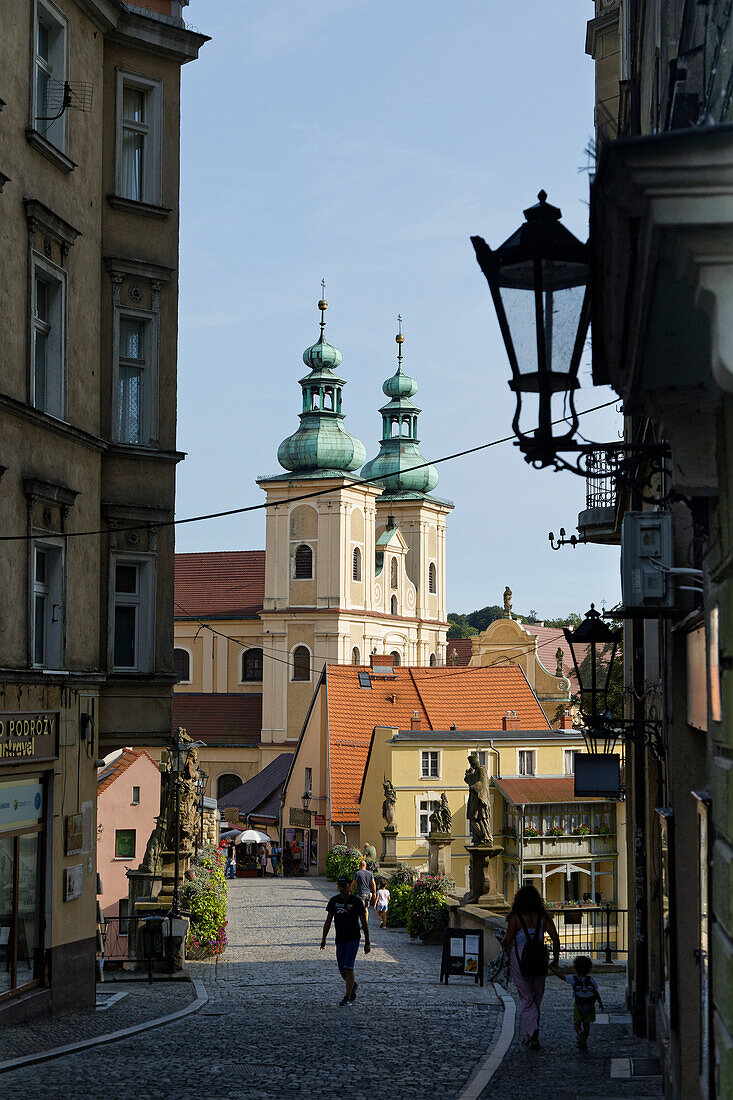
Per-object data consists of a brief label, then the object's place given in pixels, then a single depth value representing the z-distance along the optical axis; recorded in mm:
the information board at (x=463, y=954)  18625
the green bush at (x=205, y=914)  22984
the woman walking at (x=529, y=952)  11938
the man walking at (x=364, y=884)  28844
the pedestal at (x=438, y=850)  31641
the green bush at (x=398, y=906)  30828
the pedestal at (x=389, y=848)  42031
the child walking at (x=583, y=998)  12008
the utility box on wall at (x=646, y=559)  8070
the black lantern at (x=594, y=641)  13625
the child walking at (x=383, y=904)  32375
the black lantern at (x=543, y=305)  5363
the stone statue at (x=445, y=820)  32469
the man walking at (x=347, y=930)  15234
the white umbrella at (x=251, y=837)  53219
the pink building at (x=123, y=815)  34500
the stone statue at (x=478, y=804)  28297
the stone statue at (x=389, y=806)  41969
